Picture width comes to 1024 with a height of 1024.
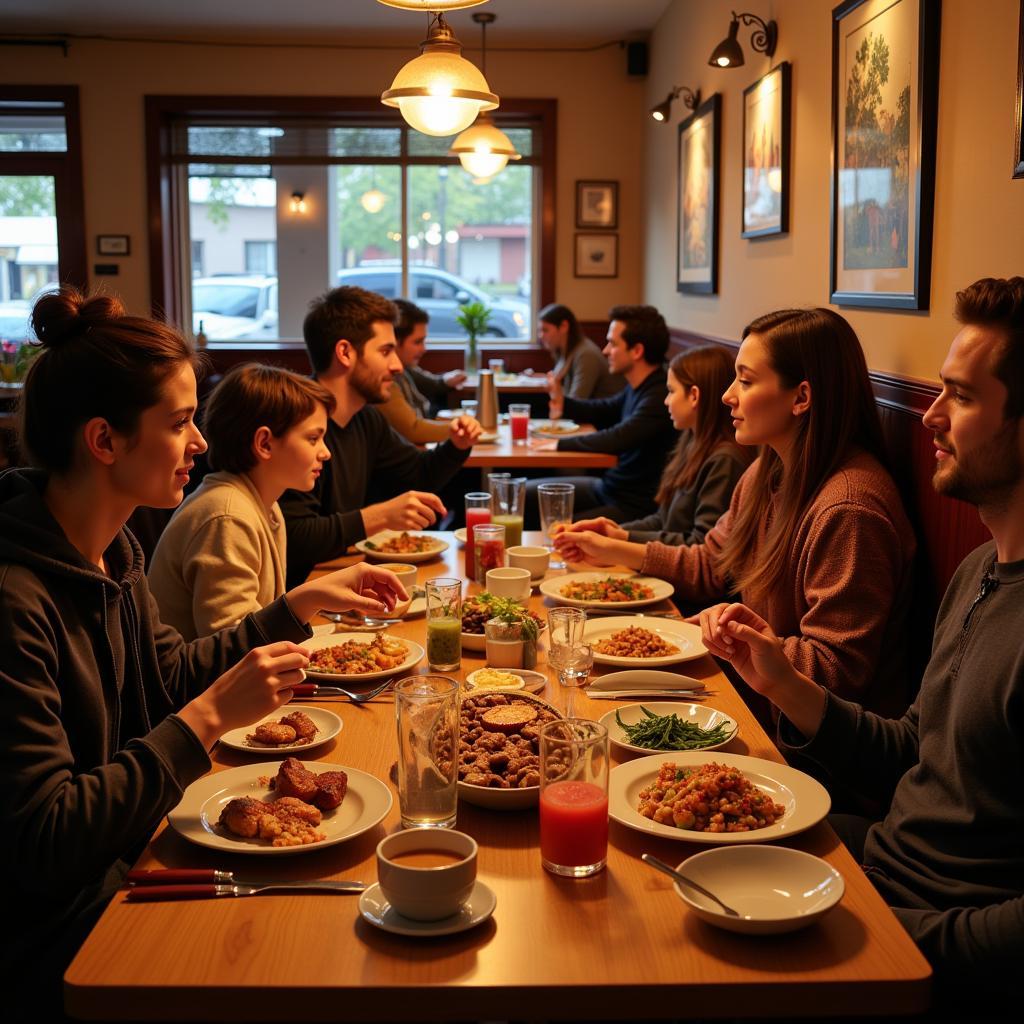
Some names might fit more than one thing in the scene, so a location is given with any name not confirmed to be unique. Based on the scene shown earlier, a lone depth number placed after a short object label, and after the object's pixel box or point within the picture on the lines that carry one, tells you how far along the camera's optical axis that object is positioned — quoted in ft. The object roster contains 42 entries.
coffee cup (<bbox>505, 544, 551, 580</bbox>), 8.79
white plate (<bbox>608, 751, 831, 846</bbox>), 4.52
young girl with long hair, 10.82
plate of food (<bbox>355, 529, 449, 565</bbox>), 9.70
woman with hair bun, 4.42
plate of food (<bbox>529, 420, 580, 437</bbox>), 17.90
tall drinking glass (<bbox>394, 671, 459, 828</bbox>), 4.55
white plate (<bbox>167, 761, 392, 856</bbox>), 4.46
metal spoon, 3.93
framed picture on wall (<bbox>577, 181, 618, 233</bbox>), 27.17
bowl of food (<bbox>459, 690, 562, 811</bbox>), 4.78
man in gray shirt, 4.70
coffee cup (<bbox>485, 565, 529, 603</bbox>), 8.00
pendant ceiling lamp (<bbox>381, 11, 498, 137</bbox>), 9.76
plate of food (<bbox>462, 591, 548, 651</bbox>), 6.90
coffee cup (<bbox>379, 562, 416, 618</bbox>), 8.80
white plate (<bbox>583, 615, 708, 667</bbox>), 6.70
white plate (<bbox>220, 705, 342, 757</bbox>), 5.42
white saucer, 3.89
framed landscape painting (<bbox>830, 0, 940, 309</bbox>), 8.85
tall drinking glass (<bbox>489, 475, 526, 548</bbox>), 9.62
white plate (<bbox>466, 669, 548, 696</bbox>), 6.23
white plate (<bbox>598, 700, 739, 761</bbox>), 5.64
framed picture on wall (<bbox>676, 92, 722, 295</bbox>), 18.08
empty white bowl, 3.88
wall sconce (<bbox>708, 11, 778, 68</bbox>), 14.16
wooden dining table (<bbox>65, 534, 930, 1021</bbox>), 3.62
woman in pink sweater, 7.11
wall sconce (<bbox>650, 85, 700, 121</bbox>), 19.55
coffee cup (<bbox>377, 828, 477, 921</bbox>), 3.89
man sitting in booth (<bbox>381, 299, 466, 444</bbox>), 17.48
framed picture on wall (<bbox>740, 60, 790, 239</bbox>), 13.61
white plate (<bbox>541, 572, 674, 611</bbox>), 8.17
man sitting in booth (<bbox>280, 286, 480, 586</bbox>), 11.51
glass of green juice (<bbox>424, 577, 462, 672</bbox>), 6.63
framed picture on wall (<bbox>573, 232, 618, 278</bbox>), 27.45
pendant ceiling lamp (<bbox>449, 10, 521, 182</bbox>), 16.69
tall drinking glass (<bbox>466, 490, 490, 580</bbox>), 9.41
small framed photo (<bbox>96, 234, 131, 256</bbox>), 26.89
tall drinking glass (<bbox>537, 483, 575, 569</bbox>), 10.05
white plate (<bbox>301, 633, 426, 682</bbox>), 6.45
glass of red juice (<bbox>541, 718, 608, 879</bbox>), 4.32
